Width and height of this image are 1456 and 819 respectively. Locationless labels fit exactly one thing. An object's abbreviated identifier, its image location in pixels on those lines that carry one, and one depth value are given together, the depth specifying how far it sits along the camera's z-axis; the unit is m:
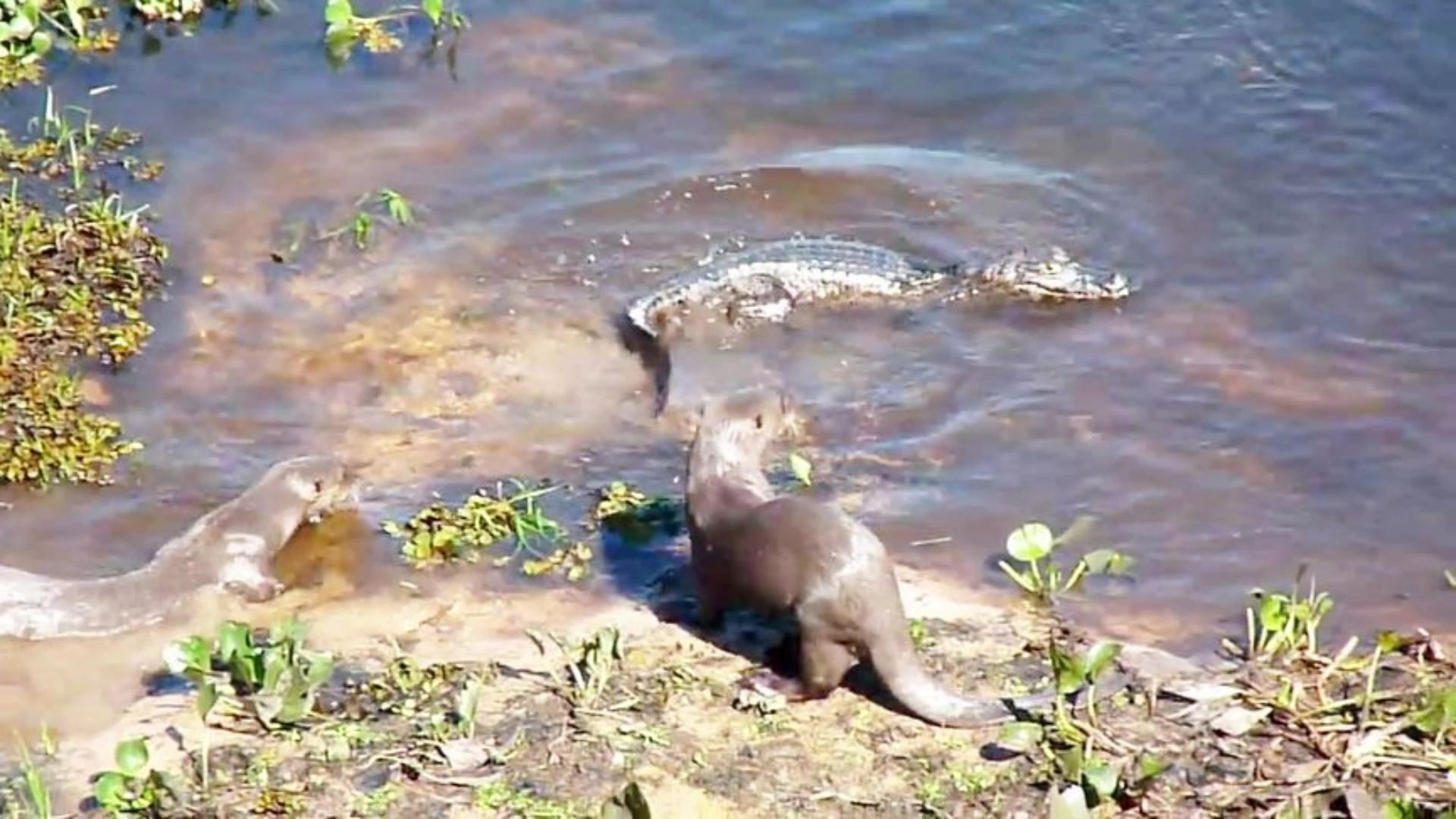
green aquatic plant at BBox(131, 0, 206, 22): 18.62
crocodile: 14.79
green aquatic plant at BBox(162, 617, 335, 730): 9.64
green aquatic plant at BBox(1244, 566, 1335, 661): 10.43
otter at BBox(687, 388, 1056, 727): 9.98
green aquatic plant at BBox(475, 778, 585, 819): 9.16
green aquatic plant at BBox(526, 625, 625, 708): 9.96
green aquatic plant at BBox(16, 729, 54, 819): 9.11
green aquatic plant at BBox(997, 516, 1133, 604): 11.20
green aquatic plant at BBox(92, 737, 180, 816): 9.00
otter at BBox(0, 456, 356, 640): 11.36
